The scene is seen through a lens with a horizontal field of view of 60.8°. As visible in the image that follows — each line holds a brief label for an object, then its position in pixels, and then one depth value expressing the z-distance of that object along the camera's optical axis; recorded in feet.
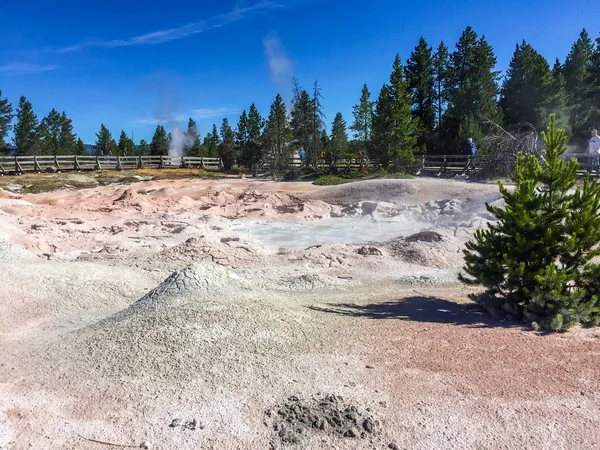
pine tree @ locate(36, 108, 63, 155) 169.48
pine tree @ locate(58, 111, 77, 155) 197.98
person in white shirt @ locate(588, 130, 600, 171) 66.79
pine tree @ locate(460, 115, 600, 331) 20.30
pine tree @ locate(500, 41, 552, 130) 109.60
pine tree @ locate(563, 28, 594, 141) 125.08
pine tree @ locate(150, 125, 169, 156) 185.98
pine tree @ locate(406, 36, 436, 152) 124.98
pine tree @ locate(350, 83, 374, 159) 118.32
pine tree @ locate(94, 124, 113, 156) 191.43
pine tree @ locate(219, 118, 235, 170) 141.59
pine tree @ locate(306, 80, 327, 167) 114.42
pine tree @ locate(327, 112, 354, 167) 118.32
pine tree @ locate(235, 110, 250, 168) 152.72
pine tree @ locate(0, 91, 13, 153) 162.50
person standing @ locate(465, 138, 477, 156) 86.14
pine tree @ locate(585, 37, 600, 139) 120.57
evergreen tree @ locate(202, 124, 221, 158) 174.60
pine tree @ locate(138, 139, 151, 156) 194.76
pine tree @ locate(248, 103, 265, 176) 136.15
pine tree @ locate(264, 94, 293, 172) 113.29
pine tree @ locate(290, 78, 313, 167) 119.85
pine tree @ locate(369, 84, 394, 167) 92.94
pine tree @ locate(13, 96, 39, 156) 167.43
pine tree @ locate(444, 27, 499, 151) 108.68
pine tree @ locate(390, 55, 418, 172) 92.79
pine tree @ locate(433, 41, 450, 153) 126.52
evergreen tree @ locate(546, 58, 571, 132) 109.50
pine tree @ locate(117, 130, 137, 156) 192.54
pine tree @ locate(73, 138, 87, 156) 189.06
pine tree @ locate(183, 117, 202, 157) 184.96
